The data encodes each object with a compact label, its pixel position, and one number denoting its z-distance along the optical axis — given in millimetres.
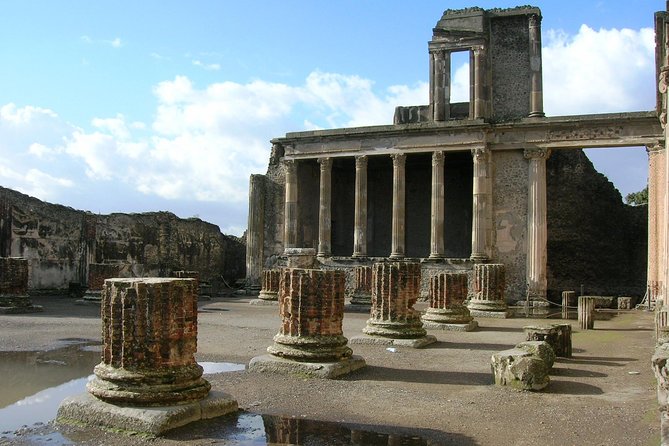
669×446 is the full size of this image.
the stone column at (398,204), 24422
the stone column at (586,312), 14180
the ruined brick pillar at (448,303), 13500
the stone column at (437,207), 23750
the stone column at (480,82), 25234
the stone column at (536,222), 22406
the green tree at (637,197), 41556
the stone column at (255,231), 26641
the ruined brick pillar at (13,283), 15953
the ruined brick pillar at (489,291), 17141
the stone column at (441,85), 26453
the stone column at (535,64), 25109
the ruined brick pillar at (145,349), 5609
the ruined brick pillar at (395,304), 10992
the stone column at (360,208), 24844
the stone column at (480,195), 23031
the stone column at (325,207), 25469
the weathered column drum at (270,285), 20578
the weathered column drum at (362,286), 19625
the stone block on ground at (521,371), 7246
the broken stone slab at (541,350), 7797
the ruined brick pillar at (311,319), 8109
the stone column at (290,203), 26031
